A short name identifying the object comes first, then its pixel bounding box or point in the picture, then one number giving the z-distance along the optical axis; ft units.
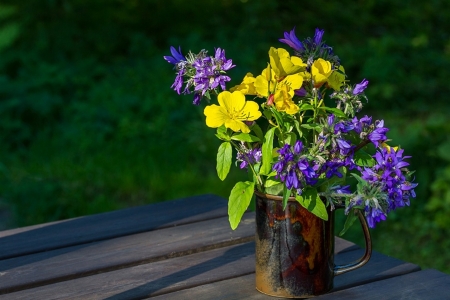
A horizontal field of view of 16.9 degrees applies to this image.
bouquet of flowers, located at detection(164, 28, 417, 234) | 4.64
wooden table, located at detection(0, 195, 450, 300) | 4.96
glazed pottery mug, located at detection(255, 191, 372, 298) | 4.84
